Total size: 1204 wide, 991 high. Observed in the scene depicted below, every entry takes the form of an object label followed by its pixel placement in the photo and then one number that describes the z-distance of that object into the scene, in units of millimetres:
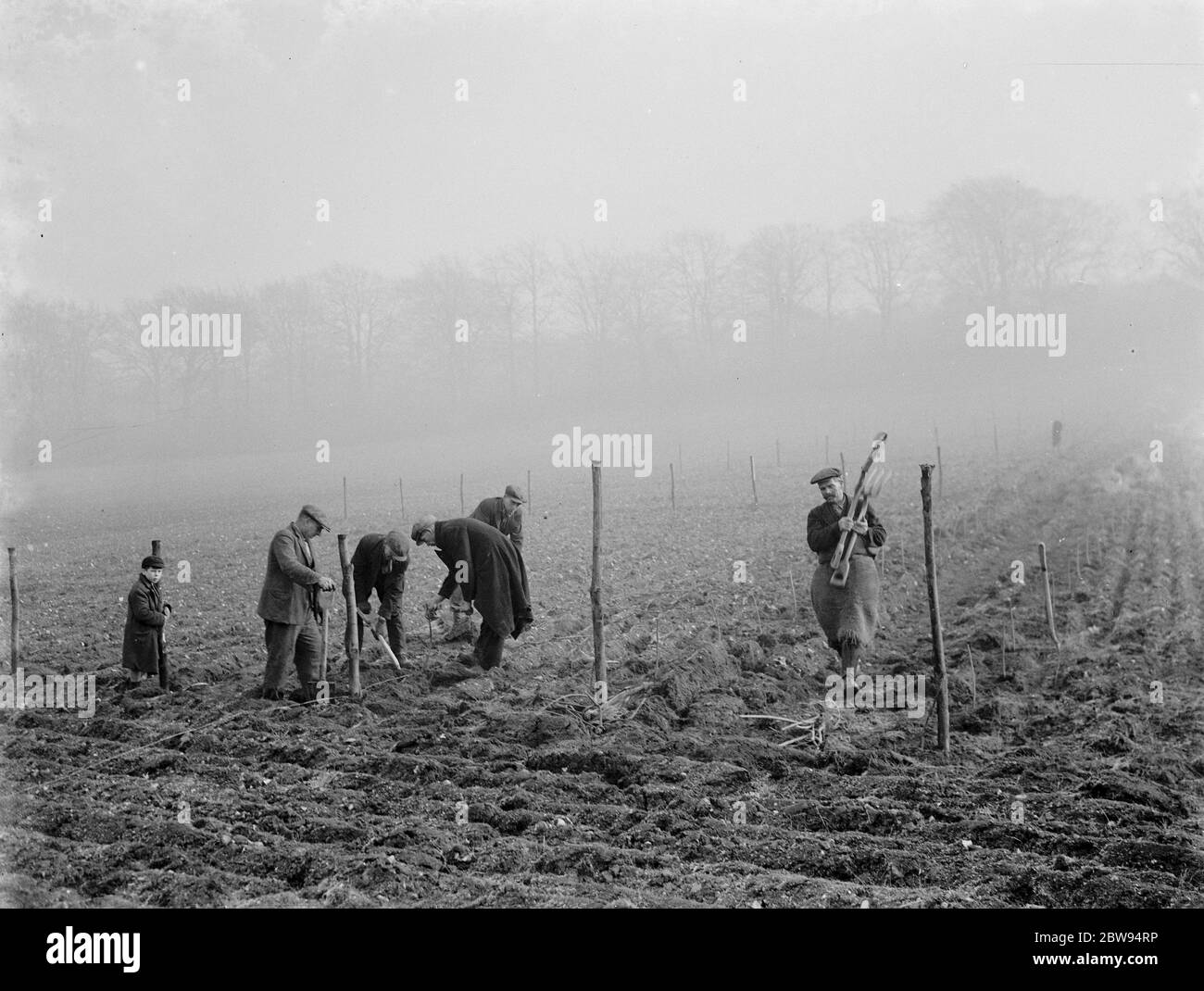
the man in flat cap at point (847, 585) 8734
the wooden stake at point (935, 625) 7473
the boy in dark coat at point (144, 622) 9469
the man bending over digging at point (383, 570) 10312
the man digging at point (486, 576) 10133
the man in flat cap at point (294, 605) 9047
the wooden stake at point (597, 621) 8891
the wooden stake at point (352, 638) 9165
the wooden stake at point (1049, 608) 10355
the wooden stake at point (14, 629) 9867
